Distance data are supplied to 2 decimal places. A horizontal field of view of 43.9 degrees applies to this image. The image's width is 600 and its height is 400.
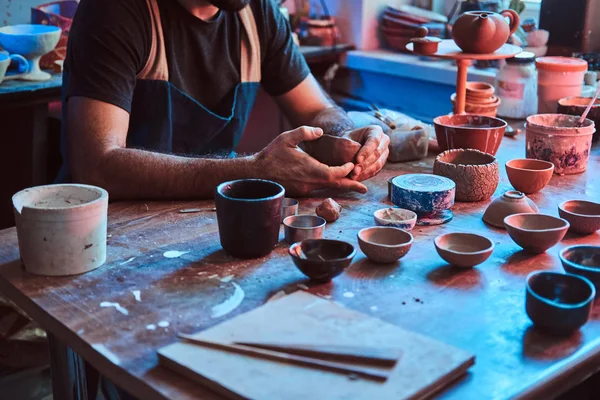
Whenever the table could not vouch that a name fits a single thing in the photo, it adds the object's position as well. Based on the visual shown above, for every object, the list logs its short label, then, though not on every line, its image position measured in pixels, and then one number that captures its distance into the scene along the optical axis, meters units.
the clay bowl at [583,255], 1.43
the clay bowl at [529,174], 1.92
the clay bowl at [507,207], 1.70
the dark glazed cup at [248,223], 1.49
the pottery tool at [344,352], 1.11
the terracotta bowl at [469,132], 2.10
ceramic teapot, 2.32
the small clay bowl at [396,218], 1.67
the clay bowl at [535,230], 1.51
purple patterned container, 2.08
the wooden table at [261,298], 1.14
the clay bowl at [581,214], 1.64
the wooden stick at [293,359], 1.08
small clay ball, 1.73
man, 1.89
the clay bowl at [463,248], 1.46
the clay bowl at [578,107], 2.36
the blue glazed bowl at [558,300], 1.21
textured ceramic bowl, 1.86
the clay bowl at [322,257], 1.38
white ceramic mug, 2.99
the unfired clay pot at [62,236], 1.41
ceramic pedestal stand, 2.34
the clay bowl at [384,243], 1.48
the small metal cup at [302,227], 1.58
